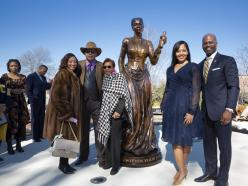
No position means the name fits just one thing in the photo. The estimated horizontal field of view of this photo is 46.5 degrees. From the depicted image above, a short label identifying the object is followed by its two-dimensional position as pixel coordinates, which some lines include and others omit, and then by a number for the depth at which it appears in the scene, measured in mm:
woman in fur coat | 4020
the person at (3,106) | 5027
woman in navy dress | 3613
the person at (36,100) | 7087
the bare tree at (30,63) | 40725
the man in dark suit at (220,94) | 3357
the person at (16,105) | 5516
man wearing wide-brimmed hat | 4707
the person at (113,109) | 4254
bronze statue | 4598
